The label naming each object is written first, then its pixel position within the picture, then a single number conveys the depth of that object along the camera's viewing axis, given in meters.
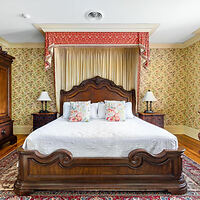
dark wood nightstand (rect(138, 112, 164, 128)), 3.80
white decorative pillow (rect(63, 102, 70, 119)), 3.40
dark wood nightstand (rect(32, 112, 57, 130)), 3.80
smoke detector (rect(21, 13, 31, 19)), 2.87
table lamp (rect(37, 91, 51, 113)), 3.93
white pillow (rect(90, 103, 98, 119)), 3.46
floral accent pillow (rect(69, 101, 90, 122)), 3.02
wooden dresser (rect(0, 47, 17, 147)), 3.37
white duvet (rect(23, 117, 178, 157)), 1.81
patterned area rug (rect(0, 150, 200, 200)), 1.72
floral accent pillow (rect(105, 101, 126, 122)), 3.10
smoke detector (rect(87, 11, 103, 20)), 2.85
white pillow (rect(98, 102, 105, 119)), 3.43
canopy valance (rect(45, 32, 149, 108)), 3.27
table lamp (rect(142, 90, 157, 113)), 3.97
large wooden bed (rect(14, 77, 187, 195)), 1.76
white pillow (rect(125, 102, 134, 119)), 3.47
